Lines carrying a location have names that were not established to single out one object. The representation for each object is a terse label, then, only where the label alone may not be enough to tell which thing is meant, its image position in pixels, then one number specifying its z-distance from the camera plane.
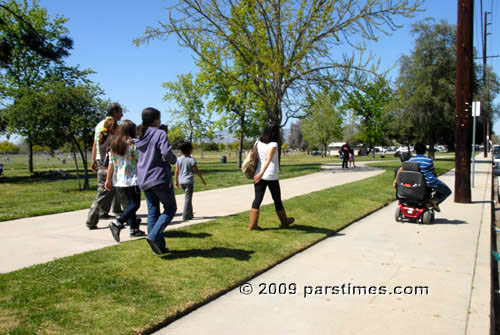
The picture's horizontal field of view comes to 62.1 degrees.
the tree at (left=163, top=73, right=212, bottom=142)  46.56
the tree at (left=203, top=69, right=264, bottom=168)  33.41
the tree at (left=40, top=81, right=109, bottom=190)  16.02
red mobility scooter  7.62
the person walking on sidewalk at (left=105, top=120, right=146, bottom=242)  5.71
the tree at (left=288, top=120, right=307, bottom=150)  156.50
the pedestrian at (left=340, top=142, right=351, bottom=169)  26.00
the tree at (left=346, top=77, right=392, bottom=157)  19.14
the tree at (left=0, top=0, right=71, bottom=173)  11.02
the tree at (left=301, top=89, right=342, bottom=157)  64.56
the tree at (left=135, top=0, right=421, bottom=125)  18.58
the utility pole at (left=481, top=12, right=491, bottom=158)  33.59
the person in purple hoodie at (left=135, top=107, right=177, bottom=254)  4.77
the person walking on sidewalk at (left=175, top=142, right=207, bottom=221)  7.35
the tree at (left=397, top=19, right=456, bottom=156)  35.19
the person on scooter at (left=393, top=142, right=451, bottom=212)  7.82
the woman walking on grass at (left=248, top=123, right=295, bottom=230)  6.22
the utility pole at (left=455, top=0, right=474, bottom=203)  10.37
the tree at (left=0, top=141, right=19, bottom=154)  109.88
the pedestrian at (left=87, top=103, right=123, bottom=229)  6.60
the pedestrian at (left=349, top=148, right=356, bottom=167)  27.27
